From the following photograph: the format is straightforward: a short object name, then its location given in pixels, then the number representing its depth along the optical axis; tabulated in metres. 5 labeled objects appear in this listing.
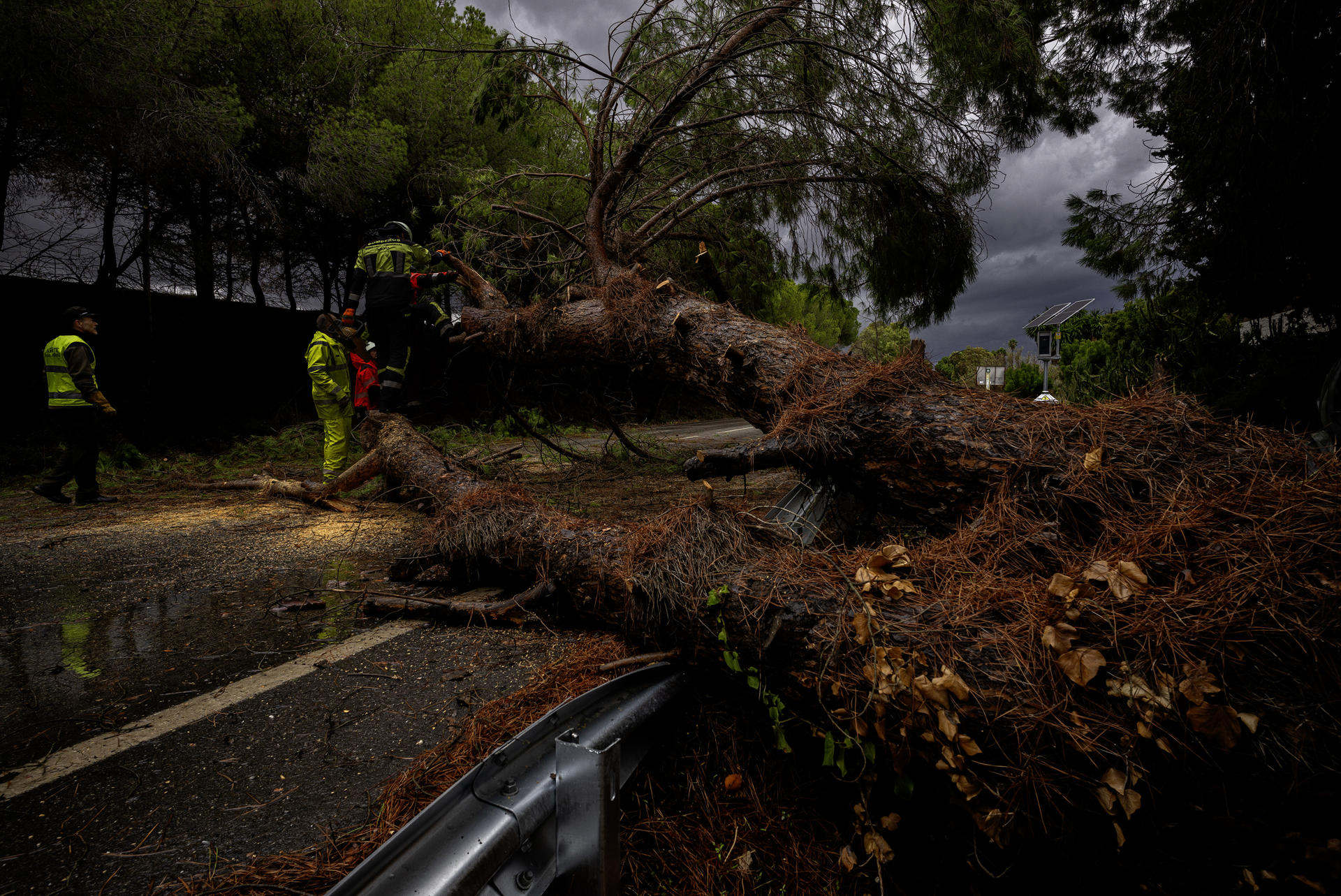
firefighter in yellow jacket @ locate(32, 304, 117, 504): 6.25
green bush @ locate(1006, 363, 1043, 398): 13.72
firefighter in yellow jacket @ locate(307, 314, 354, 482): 6.96
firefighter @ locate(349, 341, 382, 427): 7.75
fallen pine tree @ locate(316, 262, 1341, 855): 1.40
